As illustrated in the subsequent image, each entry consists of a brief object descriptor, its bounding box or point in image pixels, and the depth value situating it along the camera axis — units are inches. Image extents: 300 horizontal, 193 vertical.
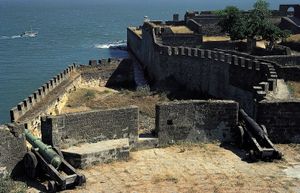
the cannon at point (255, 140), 484.1
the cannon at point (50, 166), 418.9
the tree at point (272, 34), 1289.4
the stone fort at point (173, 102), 478.9
